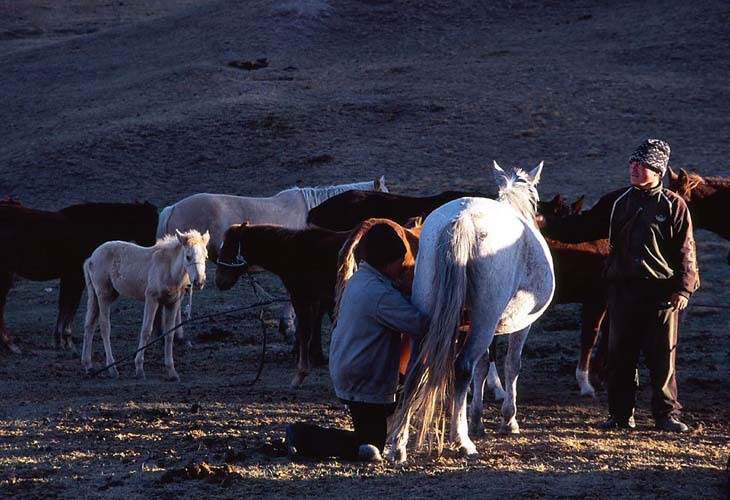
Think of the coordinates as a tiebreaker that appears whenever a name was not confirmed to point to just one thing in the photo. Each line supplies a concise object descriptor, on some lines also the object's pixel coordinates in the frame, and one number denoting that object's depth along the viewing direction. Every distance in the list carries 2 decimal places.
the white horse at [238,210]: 28.80
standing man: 15.37
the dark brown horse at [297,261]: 21.41
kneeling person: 13.12
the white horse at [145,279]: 21.91
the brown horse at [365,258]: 13.70
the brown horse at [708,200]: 19.87
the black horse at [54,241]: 27.86
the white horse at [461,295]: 13.07
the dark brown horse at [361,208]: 24.67
